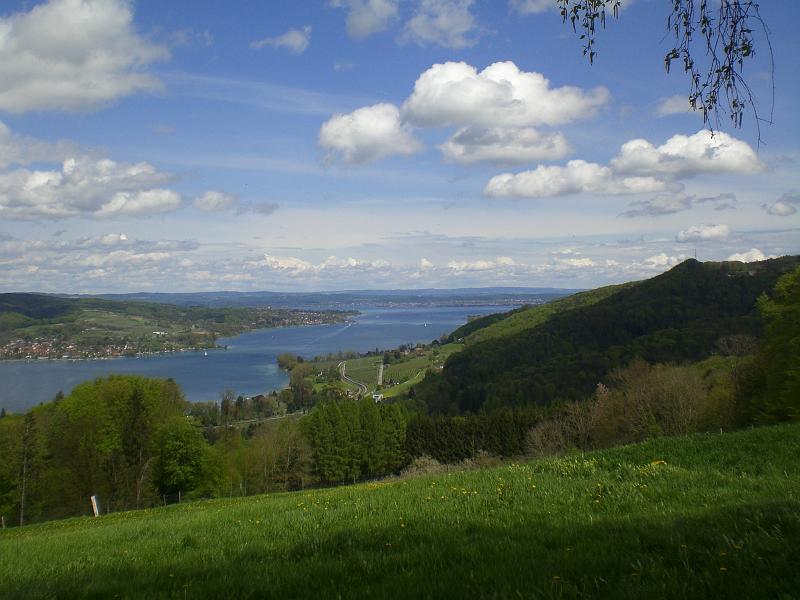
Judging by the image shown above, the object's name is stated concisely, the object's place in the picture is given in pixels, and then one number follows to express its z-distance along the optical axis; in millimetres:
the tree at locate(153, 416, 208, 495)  40625
